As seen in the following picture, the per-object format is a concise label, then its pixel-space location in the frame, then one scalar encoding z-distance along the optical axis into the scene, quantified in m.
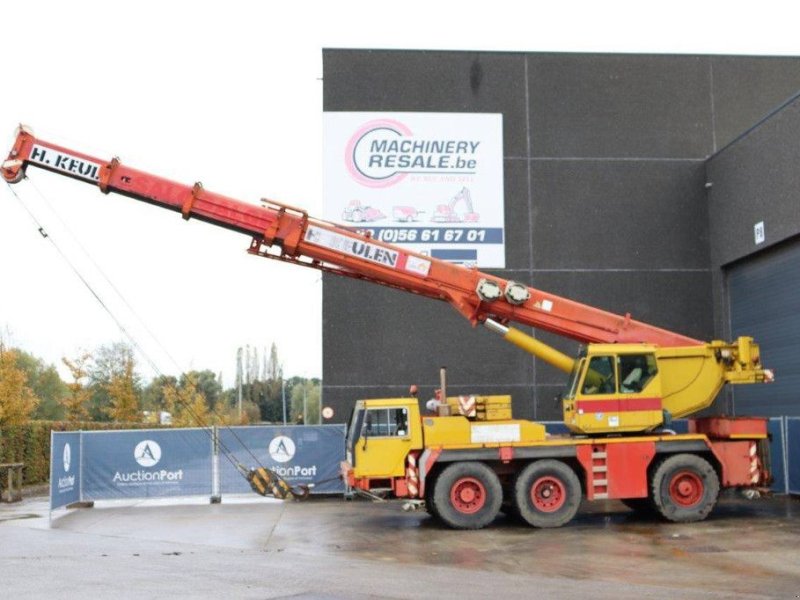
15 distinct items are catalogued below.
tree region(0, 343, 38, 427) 32.22
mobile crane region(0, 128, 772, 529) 16.83
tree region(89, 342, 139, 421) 48.34
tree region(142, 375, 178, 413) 67.62
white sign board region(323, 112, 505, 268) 25.14
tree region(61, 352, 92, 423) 42.41
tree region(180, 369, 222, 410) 89.62
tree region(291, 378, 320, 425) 97.94
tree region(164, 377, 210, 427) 54.23
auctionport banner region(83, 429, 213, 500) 21.81
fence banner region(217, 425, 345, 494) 22.11
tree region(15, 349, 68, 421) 68.12
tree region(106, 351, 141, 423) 48.16
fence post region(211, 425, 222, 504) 21.95
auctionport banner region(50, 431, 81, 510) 19.61
